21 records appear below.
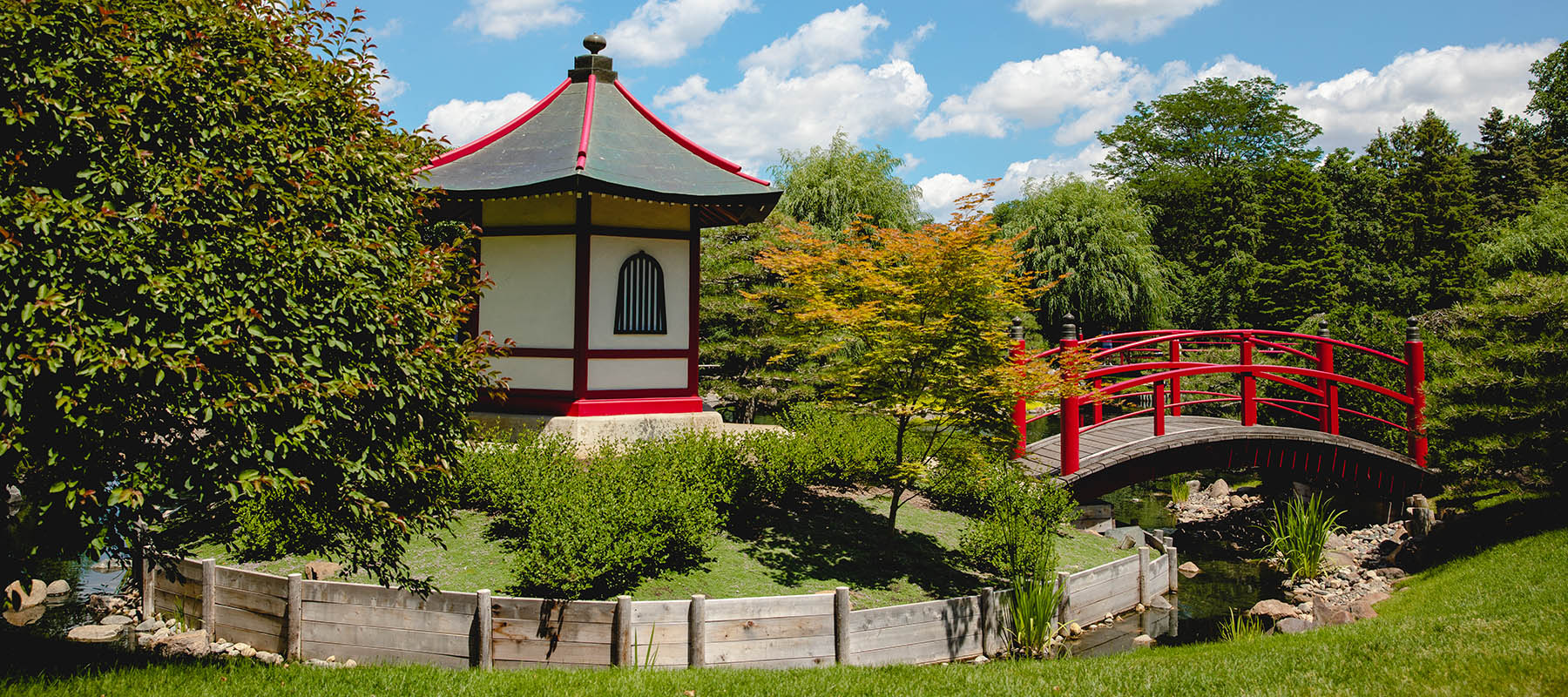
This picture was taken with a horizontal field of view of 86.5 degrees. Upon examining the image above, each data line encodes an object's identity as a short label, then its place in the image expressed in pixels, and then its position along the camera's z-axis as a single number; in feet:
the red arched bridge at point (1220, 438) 37.17
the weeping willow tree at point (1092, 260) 95.81
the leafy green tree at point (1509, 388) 33.30
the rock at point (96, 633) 28.48
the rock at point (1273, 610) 35.83
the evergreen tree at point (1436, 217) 96.58
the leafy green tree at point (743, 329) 54.80
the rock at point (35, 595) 34.04
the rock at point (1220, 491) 61.67
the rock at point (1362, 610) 30.95
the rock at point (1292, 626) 31.99
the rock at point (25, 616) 32.15
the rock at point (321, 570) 27.89
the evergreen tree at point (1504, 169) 117.19
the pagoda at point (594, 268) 40.42
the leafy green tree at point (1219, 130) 144.25
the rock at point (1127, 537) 40.34
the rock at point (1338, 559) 42.82
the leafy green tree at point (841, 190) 79.66
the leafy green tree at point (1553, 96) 126.41
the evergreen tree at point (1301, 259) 101.19
